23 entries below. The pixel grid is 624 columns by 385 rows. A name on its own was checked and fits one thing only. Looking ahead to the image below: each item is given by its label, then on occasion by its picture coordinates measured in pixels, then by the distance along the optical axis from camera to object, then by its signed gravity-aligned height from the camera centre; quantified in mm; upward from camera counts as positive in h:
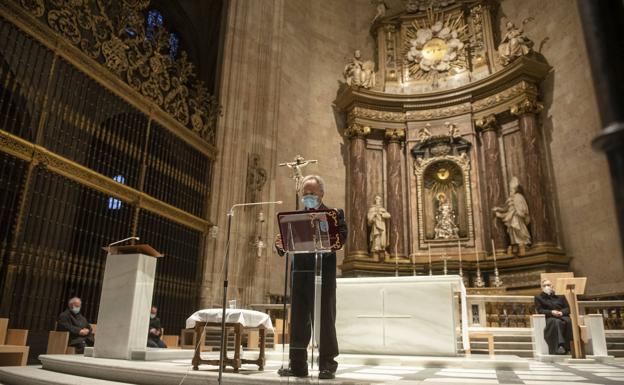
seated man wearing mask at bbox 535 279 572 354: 7837 +143
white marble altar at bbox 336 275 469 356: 6145 +147
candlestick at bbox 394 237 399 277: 13199 +1910
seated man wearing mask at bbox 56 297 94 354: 6652 -103
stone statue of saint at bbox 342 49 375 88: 14930 +7853
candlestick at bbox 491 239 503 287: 11688 +1275
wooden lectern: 7094 +475
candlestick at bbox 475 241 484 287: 12027 +1201
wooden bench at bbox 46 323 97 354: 6164 -314
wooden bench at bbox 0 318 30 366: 5398 -330
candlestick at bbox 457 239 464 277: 12391 +2082
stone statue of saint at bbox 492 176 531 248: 12000 +2802
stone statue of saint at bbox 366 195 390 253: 13461 +2763
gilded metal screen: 6785 +2273
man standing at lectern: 3529 +157
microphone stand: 3615 -9
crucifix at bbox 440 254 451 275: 12227 +1798
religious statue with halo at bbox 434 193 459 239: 13594 +3022
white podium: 5336 +158
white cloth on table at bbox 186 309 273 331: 4414 +41
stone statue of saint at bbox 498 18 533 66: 13156 +7839
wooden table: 4262 -246
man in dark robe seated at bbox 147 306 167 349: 7495 -228
